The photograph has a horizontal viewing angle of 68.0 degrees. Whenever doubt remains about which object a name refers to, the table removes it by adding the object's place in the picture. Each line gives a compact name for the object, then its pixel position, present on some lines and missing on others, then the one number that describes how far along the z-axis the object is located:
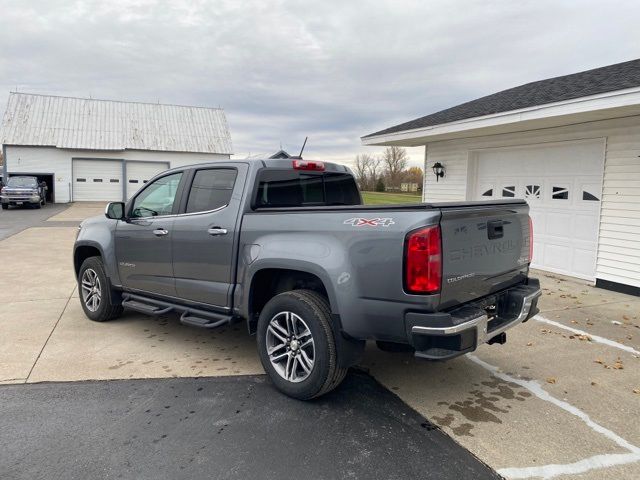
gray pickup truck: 3.03
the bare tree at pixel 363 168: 59.61
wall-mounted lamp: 11.43
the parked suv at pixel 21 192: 24.50
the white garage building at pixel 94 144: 29.95
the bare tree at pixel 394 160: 64.56
